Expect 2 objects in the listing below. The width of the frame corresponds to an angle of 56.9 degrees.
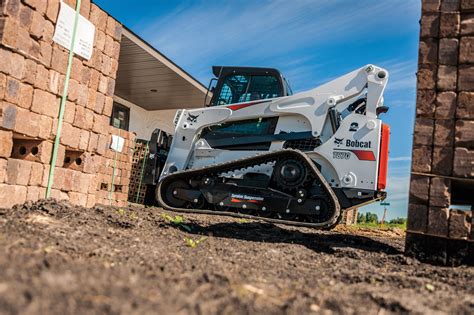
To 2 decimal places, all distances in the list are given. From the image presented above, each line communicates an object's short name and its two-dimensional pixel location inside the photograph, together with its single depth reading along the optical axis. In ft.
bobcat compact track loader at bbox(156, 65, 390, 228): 25.41
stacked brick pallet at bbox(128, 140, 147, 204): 41.70
